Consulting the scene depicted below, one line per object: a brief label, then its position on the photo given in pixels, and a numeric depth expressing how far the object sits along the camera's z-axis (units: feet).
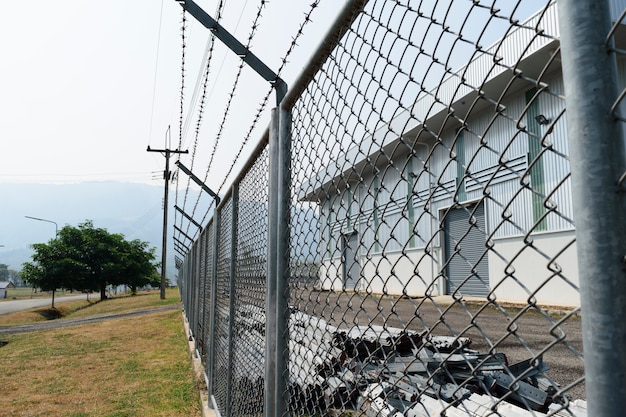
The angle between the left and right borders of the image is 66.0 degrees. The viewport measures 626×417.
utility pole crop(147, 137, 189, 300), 111.96
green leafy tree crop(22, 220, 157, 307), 148.36
